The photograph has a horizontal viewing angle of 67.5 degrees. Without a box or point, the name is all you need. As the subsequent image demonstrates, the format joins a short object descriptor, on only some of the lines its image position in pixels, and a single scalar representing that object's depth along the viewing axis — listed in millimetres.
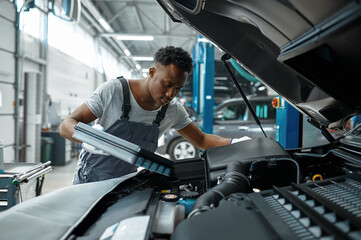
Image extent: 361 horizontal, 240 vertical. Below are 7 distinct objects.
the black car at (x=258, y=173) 601
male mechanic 1533
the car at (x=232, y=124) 5328
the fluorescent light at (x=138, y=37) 8789
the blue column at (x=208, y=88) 5008
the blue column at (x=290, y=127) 2131
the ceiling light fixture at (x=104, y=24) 8148
